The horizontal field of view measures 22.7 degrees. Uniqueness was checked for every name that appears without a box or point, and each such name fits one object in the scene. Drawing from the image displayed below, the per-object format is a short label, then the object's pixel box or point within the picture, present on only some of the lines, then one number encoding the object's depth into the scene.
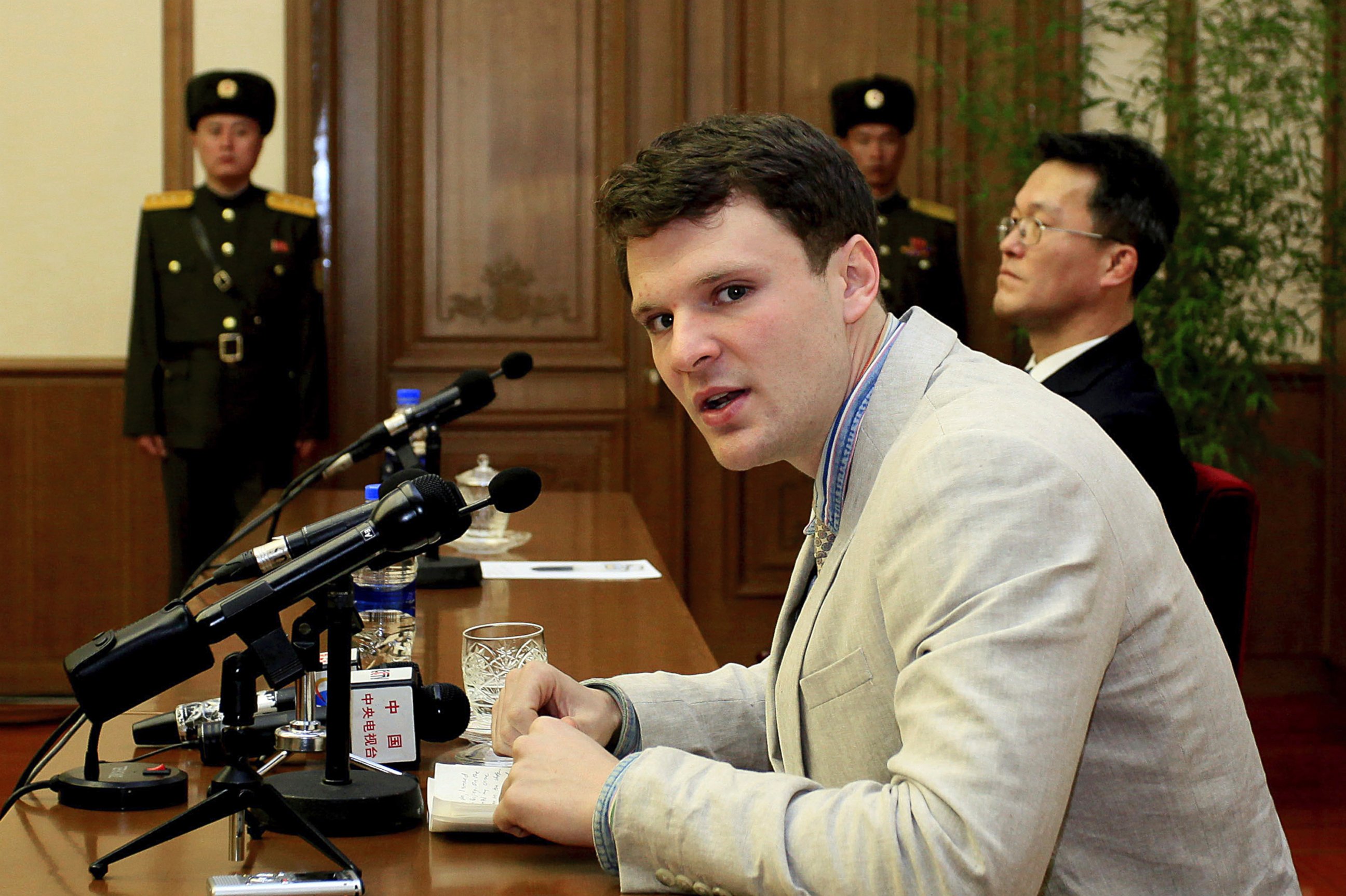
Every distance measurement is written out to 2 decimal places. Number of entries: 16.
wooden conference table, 3.00
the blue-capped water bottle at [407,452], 3.98
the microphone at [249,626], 2.95
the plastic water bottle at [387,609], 3.53
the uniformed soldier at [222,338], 6.34
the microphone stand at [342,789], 3.06
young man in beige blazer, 2.86
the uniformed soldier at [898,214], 6.75
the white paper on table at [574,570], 4.20
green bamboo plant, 6.08
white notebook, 3.08
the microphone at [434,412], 3.81
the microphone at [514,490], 3.16
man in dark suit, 4.38
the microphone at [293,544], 3.06
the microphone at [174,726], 3.29
